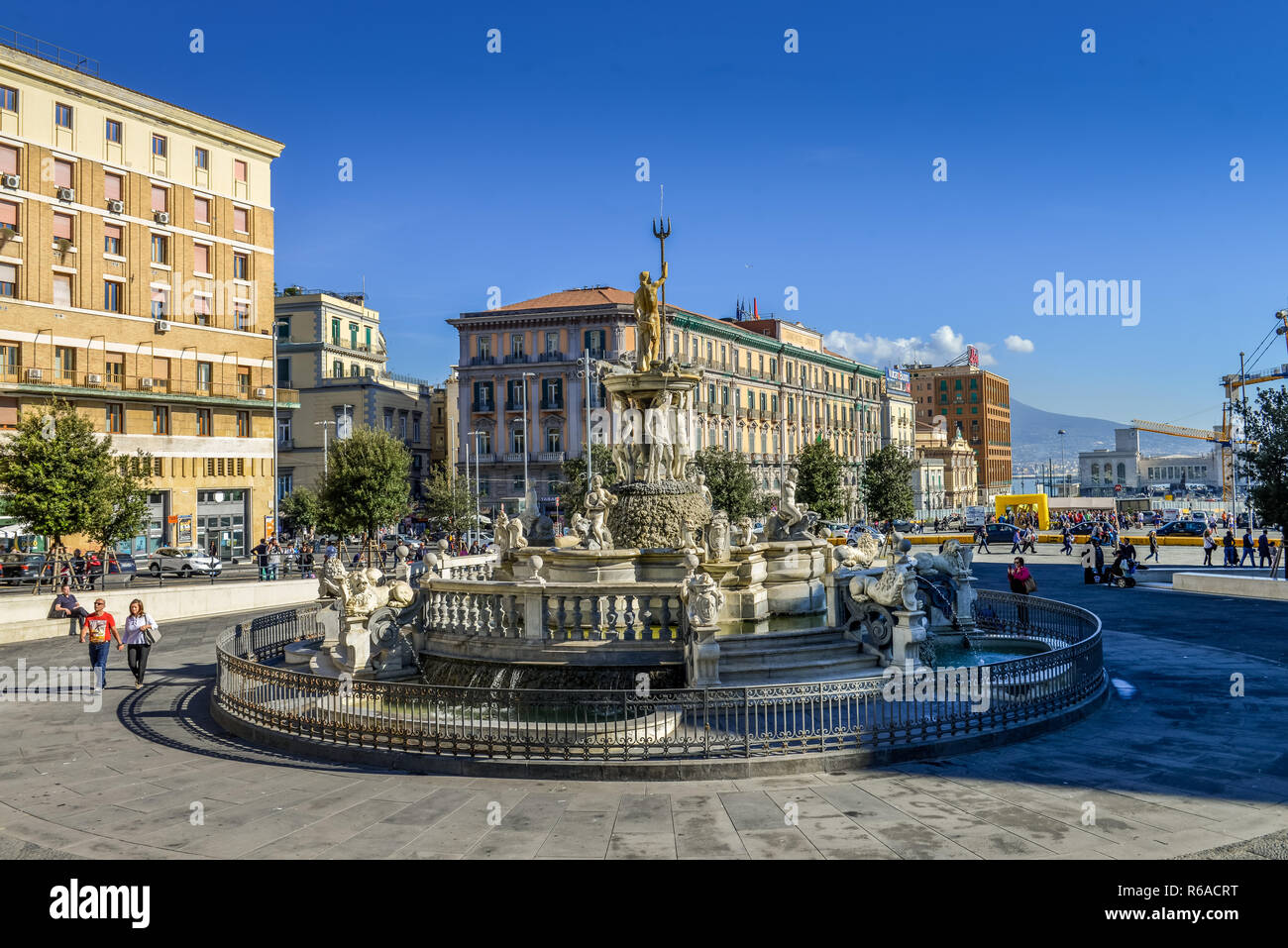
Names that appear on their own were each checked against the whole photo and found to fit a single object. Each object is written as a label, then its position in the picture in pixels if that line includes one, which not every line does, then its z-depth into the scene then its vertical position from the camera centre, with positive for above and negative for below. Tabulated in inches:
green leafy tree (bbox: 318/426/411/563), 1561.3 +32.8
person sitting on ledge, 850.1 -84.8
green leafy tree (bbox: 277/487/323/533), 2224.5 -8.2
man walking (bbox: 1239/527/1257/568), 1422.2 -97.5
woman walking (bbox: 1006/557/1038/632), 840.9 -77.3
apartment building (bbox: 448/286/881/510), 2600.9 +353.7
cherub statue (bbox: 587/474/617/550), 679.1 -7.2
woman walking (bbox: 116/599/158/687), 594.2 -79.8
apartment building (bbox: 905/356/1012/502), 5772.6 +543.6
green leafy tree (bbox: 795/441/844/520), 2063.2 +29.3
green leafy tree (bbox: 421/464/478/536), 1971.0 -5.7
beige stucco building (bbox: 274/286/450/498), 2664.9 +349.4
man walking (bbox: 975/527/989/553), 1929.1 -97.1
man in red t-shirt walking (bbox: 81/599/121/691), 577.6 -75.7
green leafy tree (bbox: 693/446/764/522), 1738.4 +26.1
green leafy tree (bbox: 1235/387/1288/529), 1008.9 +33.5
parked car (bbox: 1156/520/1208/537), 2034.9 -89.4
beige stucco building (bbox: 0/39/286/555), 1476.4 +384.6
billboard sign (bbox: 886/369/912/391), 4562.3 +555.7
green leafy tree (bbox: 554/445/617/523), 1715.1 +45.7
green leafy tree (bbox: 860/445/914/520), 2295.8 +21.1
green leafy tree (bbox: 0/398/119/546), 1045.2 +38.0
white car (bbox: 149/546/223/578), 1451.8 -81.9
